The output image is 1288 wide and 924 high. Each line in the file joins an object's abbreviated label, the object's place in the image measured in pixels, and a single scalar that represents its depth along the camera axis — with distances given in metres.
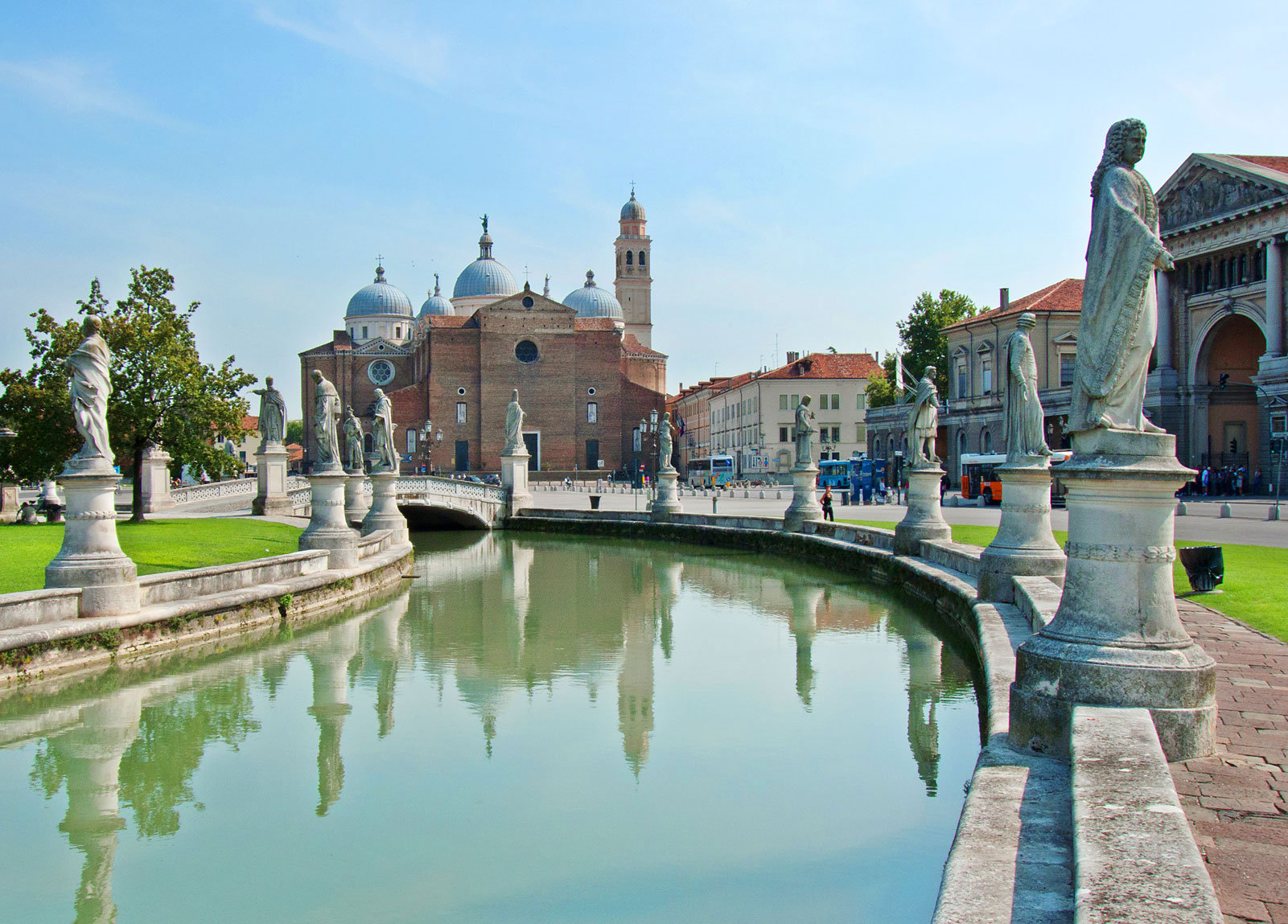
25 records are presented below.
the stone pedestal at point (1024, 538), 11.58
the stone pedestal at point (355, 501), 26.87
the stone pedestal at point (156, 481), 31.58
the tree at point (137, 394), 23.02
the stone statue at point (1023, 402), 11.37
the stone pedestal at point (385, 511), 25.88
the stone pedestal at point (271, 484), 30.25
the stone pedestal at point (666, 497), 33.44
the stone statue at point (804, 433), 25.27
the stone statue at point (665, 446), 33.56
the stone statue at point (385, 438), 25.42
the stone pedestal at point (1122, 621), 5.09
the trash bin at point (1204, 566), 11.32
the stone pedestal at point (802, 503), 26.08
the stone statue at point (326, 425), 18.97
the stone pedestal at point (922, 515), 18.22
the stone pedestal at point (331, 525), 18.69
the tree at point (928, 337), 68.75
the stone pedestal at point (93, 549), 11.45
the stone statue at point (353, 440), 22.81
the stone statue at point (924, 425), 18.31
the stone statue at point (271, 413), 27.17
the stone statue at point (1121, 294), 5.38
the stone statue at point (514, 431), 37.62
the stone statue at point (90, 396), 11.62
